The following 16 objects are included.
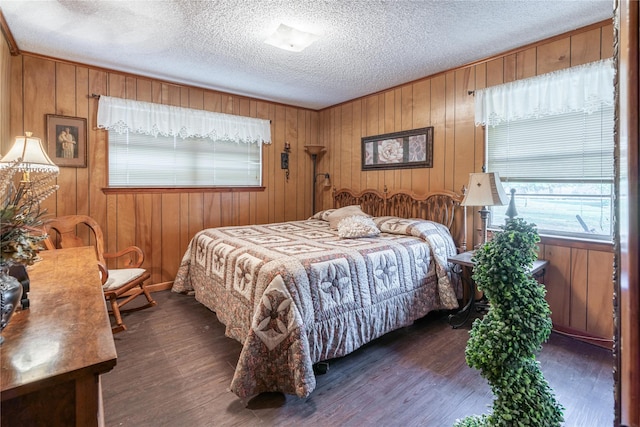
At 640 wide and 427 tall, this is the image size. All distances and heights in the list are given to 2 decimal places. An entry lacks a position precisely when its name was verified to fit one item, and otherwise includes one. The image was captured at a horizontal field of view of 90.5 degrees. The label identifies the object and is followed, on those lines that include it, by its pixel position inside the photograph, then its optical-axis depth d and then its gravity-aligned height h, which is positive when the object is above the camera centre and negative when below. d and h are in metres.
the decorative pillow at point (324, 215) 4.20 -0.16
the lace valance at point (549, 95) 2.38 +0.92
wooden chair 2.68 -0.53
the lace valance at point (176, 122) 3.39 +0.96
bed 1.85 -0.60
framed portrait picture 3.11 +0.61
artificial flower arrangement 0.89 -0.06
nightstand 2.62 -0.68
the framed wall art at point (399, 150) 3.64 +0.67
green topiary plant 1.33 -0.55
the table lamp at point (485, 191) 2.58 +0.11
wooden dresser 0.71 -0.39
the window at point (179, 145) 3.47 +0.70
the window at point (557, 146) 2.42 +0.50
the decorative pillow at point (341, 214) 3.71 -0.12
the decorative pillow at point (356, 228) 2.92 -0.23
